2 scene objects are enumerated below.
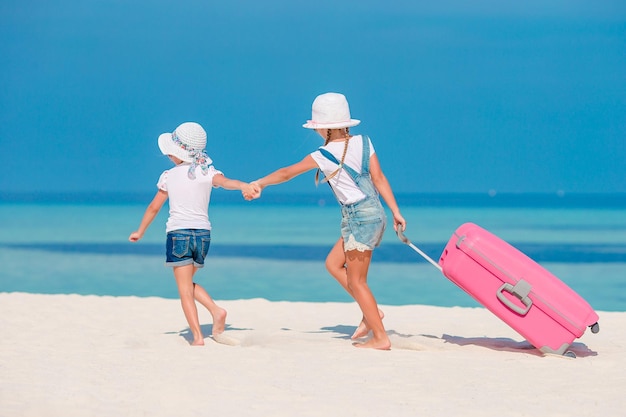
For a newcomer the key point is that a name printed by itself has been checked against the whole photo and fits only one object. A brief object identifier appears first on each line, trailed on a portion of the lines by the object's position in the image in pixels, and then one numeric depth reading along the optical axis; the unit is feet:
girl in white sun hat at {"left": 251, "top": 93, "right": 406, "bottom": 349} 37.24
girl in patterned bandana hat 38.47
